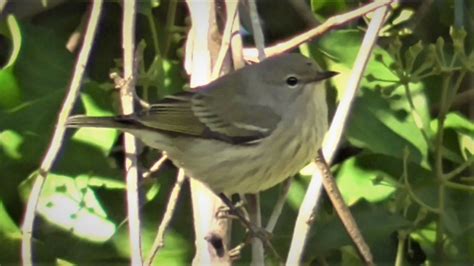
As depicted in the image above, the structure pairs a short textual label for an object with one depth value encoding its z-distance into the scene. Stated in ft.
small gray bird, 21.26
